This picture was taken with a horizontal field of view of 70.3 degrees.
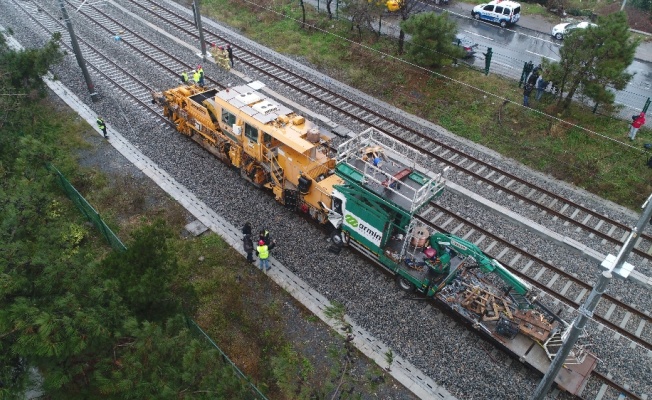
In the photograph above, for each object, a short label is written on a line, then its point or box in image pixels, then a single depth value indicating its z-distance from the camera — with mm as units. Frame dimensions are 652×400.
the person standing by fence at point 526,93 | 22141
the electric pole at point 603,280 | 7643
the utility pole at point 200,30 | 23917
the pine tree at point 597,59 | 19516
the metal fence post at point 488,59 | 24453
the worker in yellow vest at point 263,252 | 14415
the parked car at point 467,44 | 26378
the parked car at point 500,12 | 31234
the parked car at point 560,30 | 29892
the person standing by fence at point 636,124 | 19906
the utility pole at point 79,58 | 19725
